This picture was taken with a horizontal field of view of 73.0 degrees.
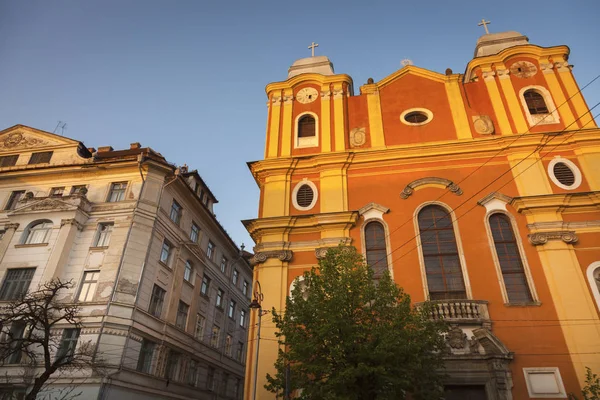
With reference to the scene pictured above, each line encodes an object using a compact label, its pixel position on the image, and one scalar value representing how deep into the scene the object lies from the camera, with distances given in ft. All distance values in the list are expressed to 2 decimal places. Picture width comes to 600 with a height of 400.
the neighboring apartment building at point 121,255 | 62.39
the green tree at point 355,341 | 35.01
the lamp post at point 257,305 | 46.15
